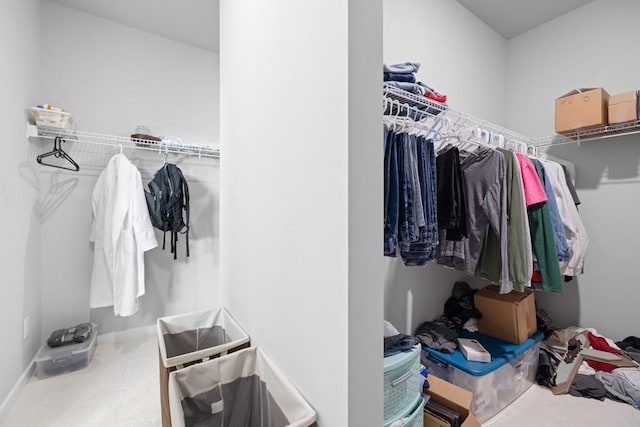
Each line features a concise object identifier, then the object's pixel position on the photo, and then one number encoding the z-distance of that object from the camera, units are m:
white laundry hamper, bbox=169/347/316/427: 0.86
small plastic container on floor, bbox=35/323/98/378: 1.87
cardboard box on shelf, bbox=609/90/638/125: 1.83
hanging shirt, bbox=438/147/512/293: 1.47
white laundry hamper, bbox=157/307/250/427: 1.07
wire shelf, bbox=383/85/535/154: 1.24
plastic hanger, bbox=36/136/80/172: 2.01
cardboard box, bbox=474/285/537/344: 1.83
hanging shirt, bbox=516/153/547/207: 1.58
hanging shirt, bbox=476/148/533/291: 1.47
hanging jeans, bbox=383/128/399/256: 1.12
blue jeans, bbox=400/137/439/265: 1.24
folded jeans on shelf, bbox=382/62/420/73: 1.28
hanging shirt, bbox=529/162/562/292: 1.60
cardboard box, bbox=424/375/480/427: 1.27
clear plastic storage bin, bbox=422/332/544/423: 1.54
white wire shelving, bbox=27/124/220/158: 1.93
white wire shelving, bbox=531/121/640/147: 1.96
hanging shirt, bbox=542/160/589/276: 1.81
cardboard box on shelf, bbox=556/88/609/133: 1.93
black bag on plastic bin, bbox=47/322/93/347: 2.00
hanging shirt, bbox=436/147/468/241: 1.40
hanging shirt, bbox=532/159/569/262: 1.71
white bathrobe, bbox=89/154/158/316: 2.14
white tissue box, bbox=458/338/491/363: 1.59
